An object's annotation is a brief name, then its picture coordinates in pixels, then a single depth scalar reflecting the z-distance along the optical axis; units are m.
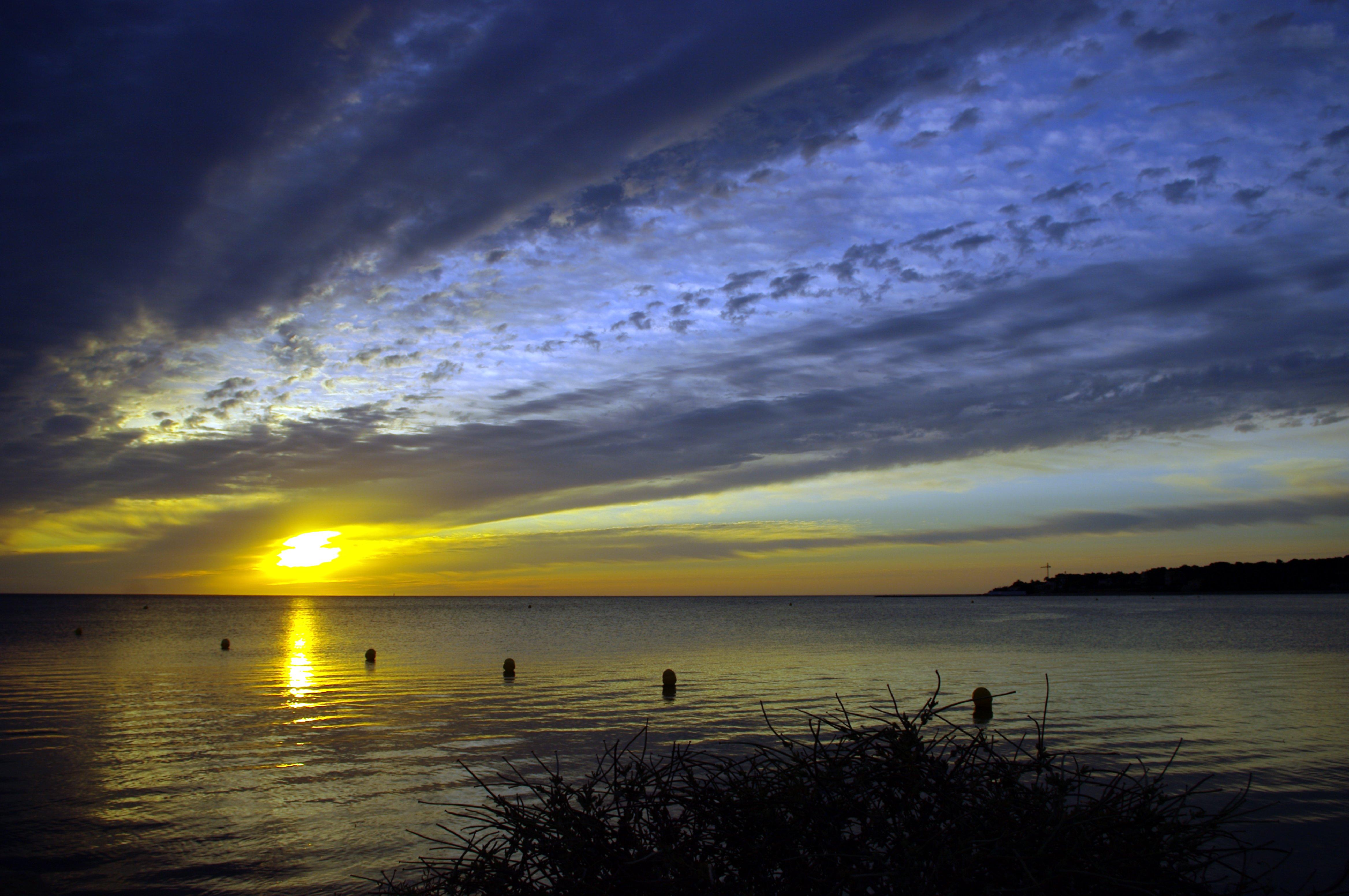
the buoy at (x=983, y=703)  13.34
